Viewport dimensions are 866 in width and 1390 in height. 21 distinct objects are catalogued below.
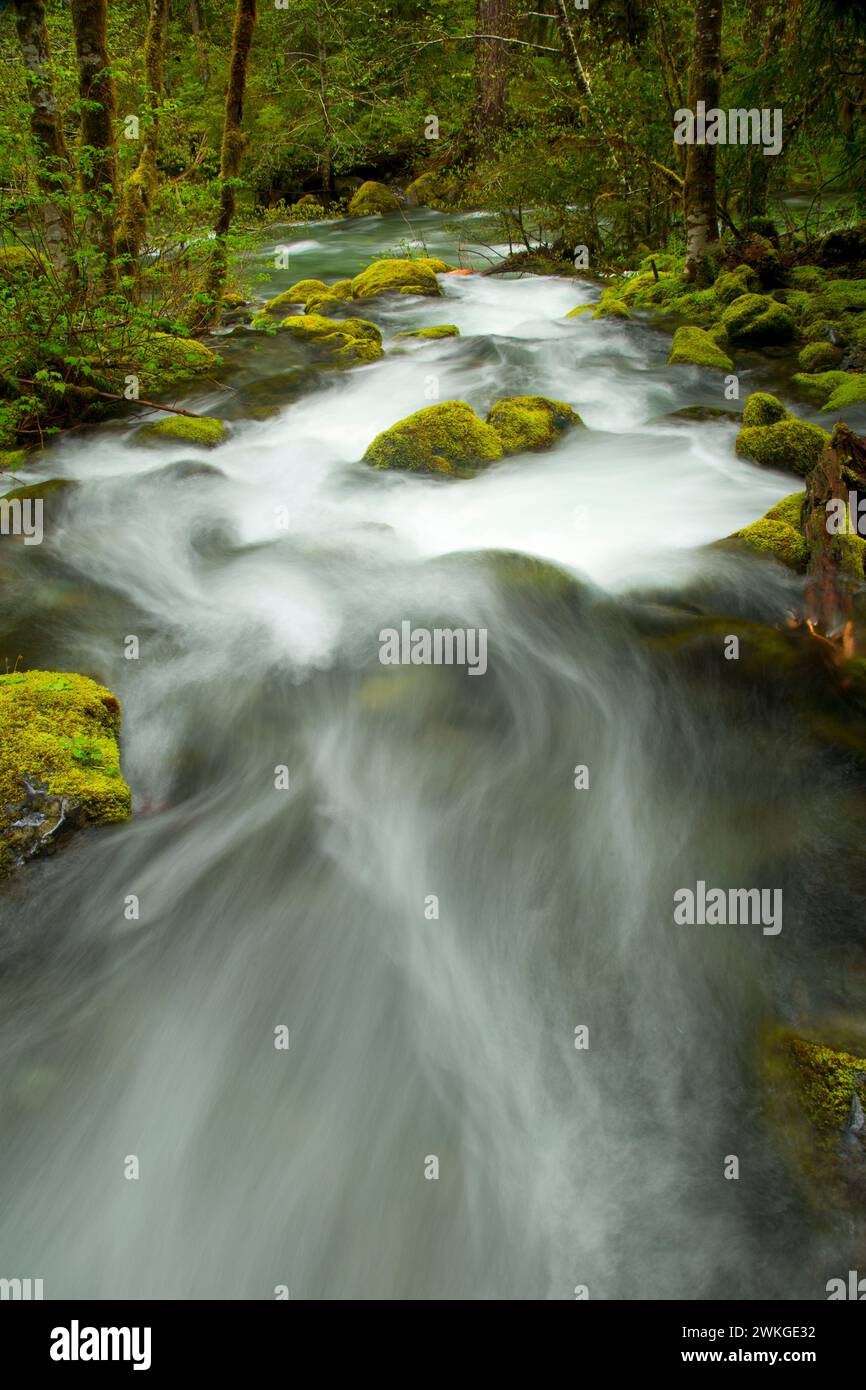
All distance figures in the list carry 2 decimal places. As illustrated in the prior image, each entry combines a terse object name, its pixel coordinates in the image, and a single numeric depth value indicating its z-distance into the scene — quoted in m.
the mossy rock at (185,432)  8.11
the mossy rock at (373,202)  22.62
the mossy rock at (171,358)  8.13
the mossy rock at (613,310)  11.70
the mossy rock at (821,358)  9.09
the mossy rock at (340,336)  10.80
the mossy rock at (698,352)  9.75
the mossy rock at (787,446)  7.16
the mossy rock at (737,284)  11.05
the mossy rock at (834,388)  8.12
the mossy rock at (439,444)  7.59
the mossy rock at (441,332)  11.48
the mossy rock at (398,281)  14.22
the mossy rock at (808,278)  10.96
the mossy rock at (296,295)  13.55
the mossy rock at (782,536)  5.36
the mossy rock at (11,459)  7.18
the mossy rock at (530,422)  7.99
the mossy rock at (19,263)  6.74
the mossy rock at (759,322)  9.86
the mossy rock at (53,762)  3.72
